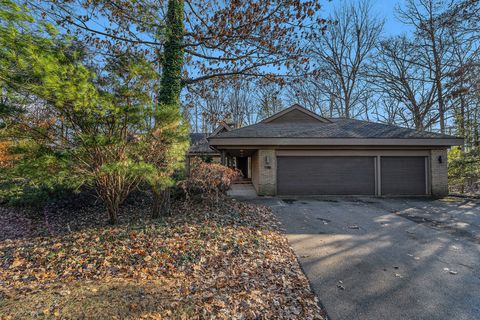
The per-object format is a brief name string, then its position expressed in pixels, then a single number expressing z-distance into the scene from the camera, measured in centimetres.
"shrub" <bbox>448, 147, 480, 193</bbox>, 1152
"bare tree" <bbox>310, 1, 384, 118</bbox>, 1997
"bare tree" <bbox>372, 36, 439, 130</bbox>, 1714
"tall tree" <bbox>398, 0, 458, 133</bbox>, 1327
